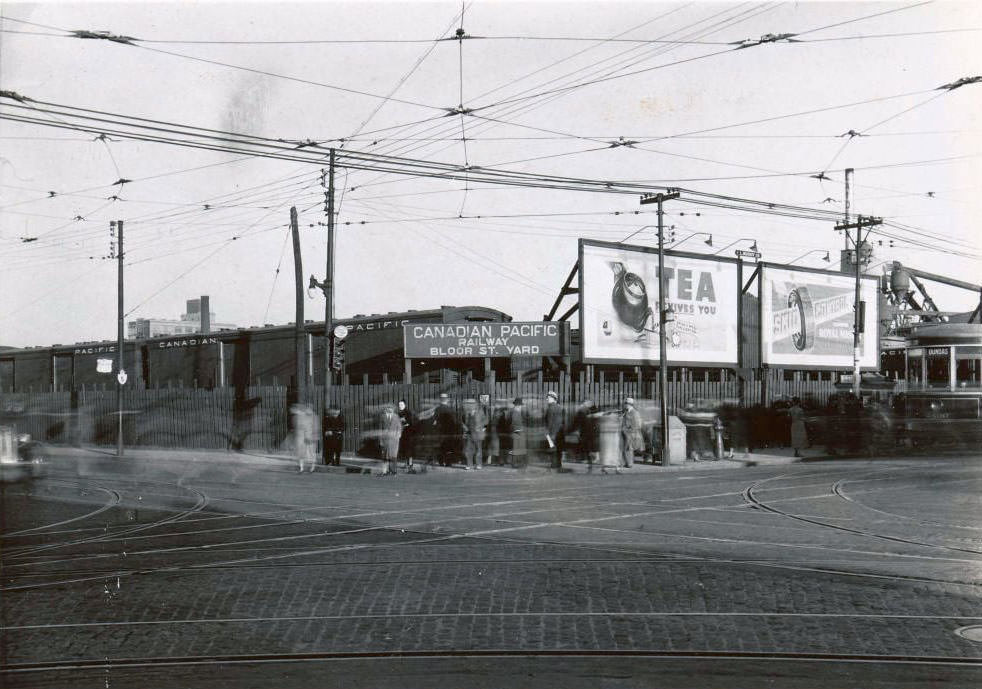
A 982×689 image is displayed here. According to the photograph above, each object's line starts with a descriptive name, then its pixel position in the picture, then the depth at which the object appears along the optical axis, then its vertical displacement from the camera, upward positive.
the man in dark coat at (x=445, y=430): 22.55 -1.34
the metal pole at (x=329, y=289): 24.22 +2.37
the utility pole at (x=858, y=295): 30.83 +2.83
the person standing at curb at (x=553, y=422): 21.20 -1.09
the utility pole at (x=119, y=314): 29.91 +2.17
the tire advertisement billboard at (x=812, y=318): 35.16 +2.27
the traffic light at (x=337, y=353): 25.05 +0.65
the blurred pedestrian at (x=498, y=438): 22.47 -1.54
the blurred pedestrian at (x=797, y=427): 26.03 -1.51
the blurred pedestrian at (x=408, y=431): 22.05 -1.33
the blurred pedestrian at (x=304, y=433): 23.47 -1.47
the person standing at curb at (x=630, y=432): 22.03 -1.39
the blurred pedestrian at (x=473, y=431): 21.73 -1.32
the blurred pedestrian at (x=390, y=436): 21.06 -1.40
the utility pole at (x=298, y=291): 26.07 +2.47
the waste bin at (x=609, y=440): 21.86 -1.56
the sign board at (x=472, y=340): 27.95 +1.11
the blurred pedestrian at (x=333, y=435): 23.00 -1.48
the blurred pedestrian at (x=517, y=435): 21.41 -1.42
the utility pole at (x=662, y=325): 23.80 +1.38
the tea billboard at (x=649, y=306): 28.95 +2.35
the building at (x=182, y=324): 43.69 +3.76
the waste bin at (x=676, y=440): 23.80 -1.73
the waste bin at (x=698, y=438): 25.69 -1.81
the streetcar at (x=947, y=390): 27.38 -0.52
